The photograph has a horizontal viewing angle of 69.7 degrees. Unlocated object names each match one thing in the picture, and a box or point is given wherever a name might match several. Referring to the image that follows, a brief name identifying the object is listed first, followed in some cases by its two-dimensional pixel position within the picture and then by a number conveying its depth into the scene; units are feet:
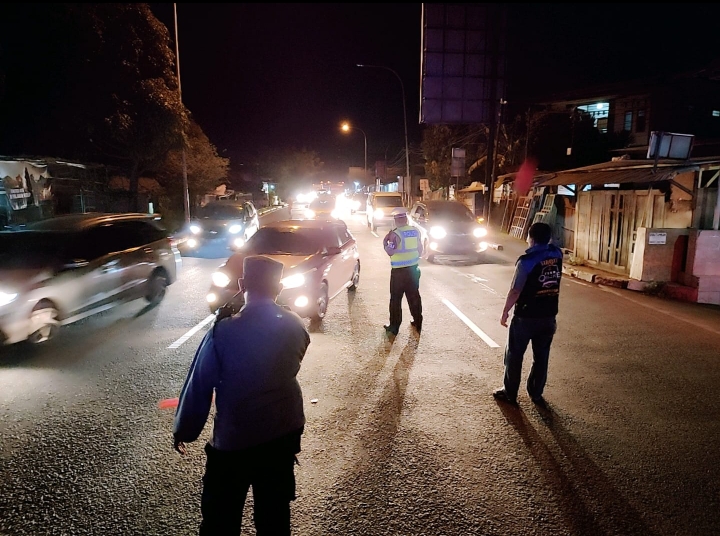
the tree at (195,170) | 95.66
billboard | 68.49
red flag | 66.65
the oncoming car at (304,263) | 24.23
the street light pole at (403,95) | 86.07
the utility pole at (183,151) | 69.91
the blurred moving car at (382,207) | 84.74
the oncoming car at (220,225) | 56.75
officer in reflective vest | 23.21
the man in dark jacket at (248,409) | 8.09
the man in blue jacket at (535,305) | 15.43
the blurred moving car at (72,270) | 21.12
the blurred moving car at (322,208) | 93.05
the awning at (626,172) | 34.09
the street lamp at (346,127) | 115.65
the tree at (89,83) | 59.41
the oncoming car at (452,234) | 48.49
